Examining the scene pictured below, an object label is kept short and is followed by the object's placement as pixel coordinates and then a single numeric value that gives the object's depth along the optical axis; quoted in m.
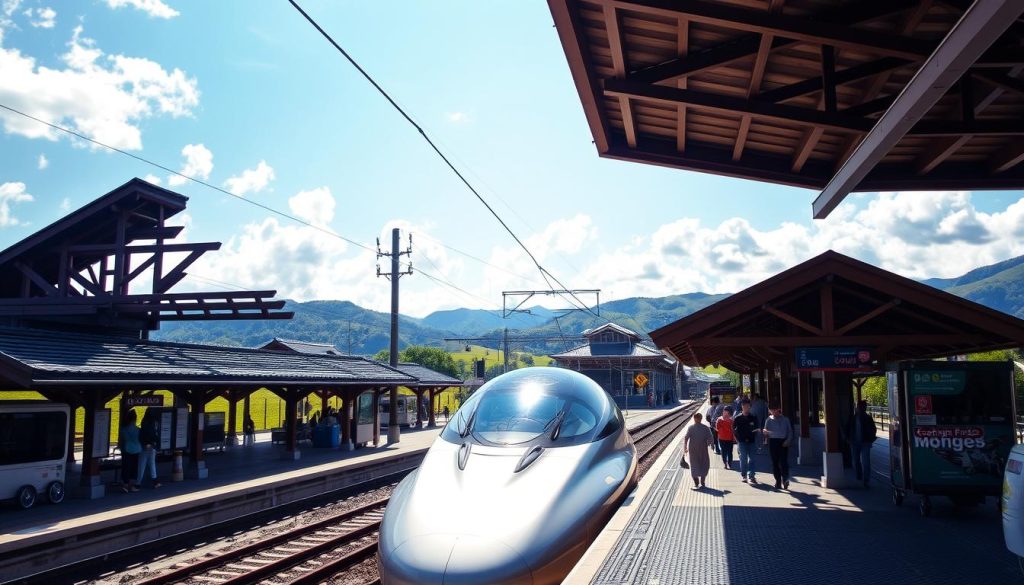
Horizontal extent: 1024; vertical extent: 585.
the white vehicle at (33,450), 12.95
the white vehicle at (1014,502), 5.96
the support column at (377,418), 27.08
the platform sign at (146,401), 16.30
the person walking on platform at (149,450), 15.81
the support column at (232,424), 26.24
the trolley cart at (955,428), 10.05
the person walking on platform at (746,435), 13.52
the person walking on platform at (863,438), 12.77
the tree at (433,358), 110.75
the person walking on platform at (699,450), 12.47
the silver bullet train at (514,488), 6.18
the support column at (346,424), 24.80
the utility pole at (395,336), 27.53
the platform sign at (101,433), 14.55
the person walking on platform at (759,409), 18.67
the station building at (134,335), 14.73
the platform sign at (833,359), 12.46
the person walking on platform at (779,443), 12.49
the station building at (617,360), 65.94
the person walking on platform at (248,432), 27.49
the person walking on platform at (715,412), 20.99
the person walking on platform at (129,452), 15.32
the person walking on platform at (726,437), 16.14
